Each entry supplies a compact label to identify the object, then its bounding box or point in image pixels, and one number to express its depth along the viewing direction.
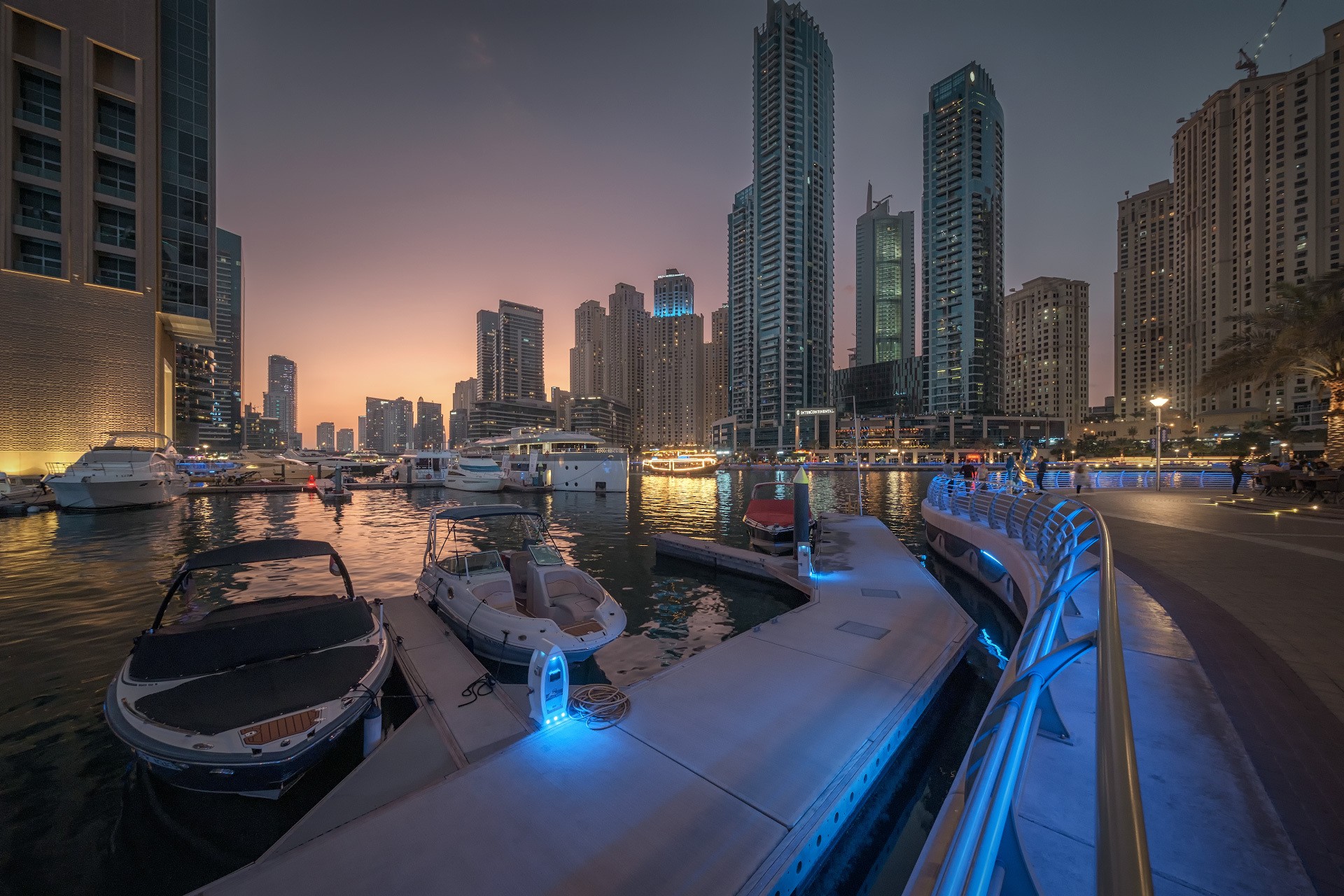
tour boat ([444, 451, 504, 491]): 51.19
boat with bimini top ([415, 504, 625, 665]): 9.60
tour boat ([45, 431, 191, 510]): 31.56
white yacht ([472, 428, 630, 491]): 52.19
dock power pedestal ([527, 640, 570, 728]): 6.19
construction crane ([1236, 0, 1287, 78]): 114.19
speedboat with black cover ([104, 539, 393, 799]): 5.64
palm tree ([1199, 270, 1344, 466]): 19.22
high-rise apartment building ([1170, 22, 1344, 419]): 91.38
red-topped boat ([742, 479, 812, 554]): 19.58
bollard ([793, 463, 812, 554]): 15.14
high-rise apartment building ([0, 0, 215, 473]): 38.34
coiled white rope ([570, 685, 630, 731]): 6.18
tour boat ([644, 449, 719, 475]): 97.12
